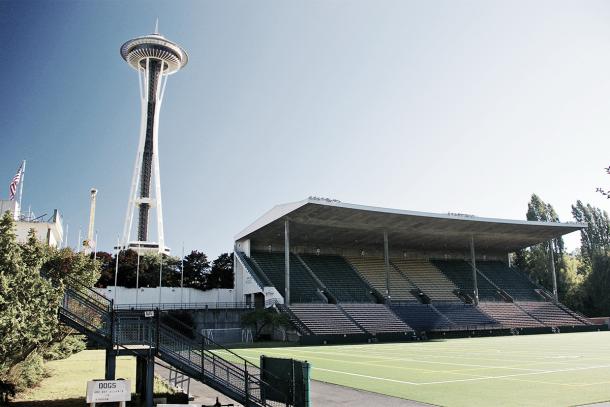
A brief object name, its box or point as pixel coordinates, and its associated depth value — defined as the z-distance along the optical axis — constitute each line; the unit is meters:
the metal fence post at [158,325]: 13.06
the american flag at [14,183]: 36.75
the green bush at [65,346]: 18.33
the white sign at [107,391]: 11.13
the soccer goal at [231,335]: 43.99
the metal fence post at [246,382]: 11.66
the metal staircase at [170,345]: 11.96
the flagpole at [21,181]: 37.72
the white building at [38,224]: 36.75
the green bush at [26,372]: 14.17
